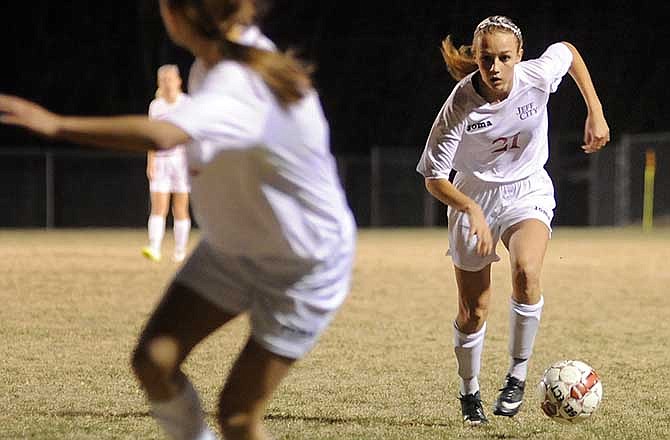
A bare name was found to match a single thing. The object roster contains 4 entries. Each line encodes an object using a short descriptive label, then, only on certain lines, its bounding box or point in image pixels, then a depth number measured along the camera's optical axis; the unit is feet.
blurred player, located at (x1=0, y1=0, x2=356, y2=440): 23.21
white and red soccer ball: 38.88
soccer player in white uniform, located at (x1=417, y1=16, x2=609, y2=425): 39.81
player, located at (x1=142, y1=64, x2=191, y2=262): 102.06
